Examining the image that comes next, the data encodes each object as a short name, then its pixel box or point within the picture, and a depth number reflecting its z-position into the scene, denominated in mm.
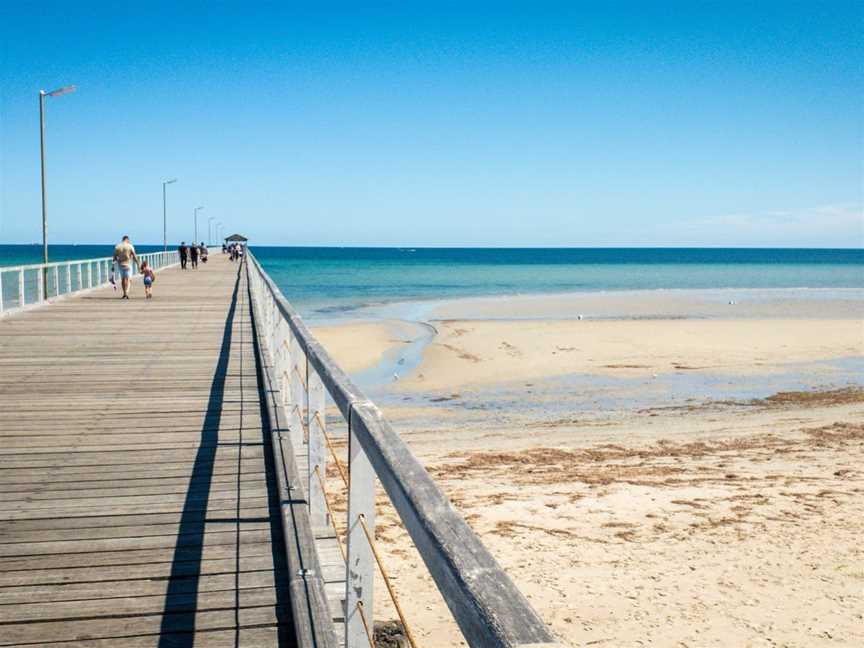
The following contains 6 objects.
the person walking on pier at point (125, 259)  18047
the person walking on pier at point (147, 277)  18280
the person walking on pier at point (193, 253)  39281
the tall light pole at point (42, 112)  19000
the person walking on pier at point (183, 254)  38231
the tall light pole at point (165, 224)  48012
